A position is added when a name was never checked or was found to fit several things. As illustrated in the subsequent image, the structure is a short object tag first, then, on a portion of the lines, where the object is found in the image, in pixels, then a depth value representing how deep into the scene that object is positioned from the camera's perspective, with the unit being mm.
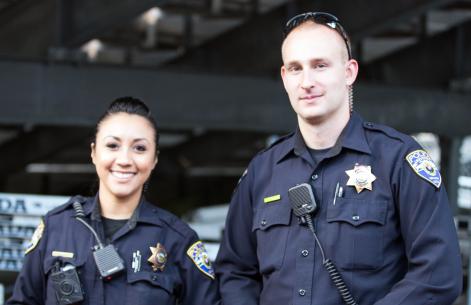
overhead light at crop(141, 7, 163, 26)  8711
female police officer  3203
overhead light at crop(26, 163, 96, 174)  14797
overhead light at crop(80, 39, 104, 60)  10014
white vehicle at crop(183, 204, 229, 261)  7570
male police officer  2691
